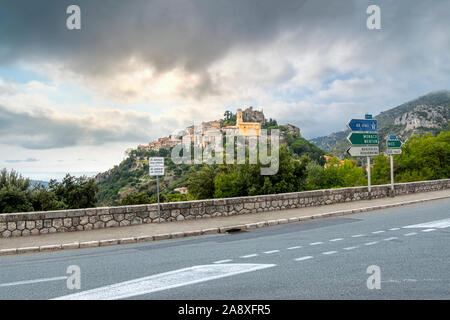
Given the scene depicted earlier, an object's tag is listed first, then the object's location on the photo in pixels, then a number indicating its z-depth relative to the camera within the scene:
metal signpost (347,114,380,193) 16.70
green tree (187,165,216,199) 48.52
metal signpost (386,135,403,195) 18.17
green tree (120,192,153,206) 45.97
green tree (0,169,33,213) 16.84
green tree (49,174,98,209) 24.39
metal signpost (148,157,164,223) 11.86
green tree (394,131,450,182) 38.34
